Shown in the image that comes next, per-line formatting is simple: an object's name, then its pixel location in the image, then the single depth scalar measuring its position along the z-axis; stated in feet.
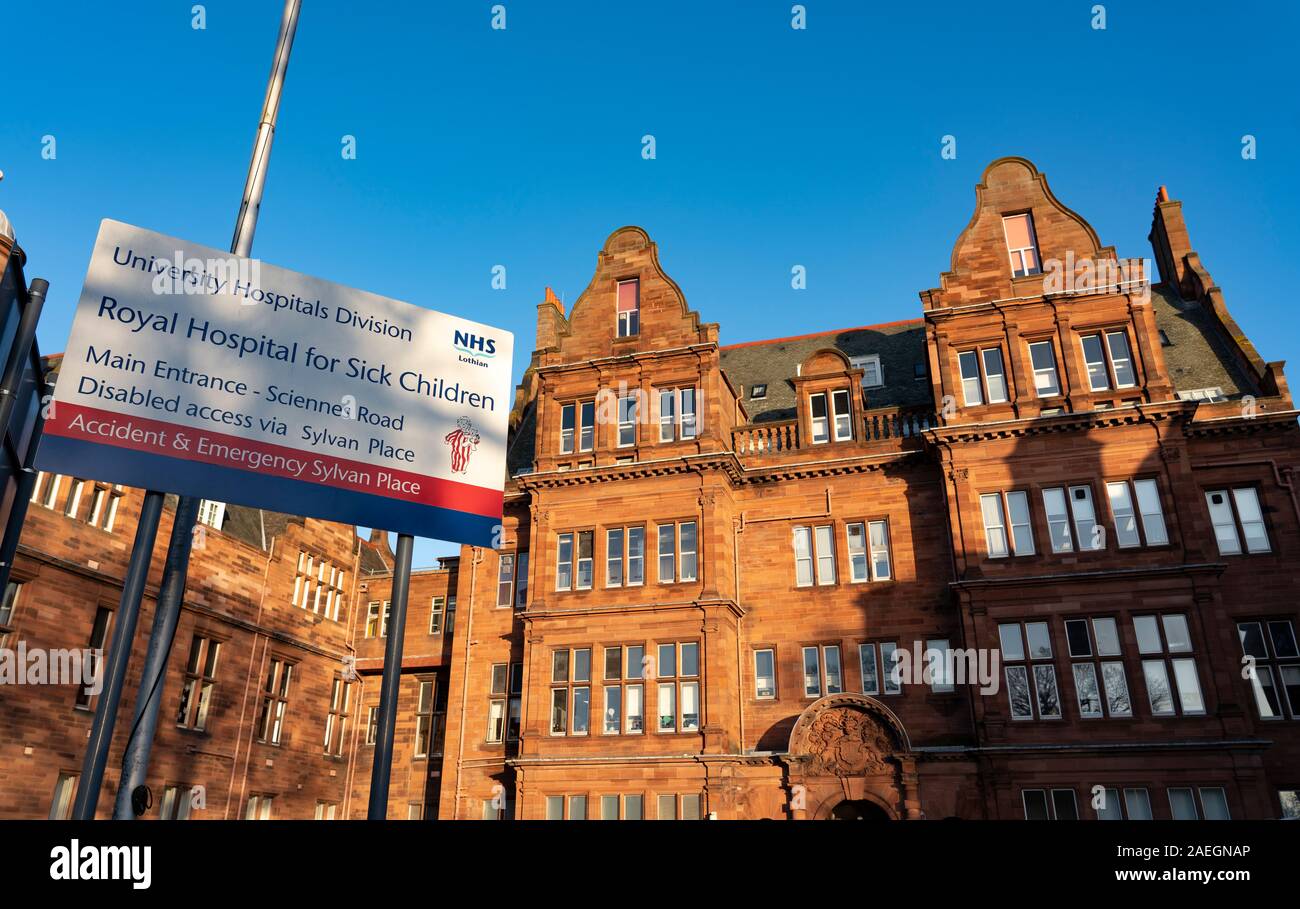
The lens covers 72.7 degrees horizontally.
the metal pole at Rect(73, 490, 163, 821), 24.51
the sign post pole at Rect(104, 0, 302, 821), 25.66
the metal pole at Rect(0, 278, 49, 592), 26.16
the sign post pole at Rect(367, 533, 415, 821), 27.71
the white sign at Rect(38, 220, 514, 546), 29.91
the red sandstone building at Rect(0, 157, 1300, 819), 74.59
